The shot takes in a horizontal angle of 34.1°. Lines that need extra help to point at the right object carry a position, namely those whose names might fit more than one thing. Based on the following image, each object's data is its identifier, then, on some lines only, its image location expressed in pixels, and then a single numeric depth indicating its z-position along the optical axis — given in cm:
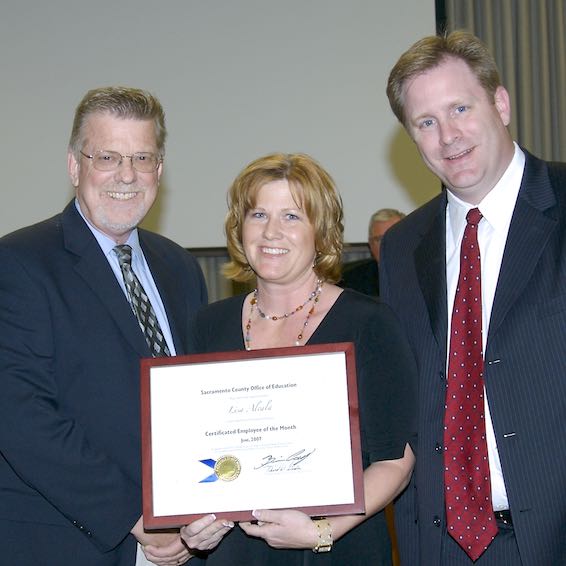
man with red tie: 252
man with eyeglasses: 254
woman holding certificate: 246
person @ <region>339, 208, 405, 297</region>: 591
